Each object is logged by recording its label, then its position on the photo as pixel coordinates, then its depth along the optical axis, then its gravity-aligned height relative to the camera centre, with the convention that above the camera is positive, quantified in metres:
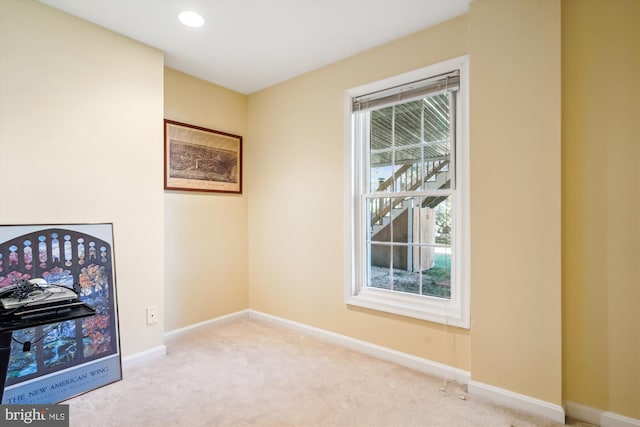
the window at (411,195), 2.39 +0.12
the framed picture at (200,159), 3.10 +0.55
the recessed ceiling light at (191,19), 2.26 +1.38
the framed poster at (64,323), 2.00 -0.75
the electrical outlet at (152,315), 2.67 -0.85
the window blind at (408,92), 2.39 +0.95
